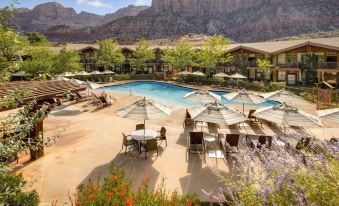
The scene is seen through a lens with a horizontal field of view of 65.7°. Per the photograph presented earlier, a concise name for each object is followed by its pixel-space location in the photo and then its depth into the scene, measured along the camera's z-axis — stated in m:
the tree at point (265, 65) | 40.34
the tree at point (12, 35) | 4.56
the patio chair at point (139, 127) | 15.12
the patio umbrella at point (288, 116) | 11.81
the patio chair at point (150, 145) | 12.47
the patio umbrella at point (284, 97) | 16.23
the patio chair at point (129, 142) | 12.84
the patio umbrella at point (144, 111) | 12.16
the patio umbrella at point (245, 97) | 16.70
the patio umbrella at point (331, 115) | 11.81
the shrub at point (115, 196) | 6.17
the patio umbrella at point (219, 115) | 12.36
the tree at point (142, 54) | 57.03
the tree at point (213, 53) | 46.75
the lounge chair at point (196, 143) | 12.91
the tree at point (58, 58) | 37.75
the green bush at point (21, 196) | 7.09
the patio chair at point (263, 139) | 12.65
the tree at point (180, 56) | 50.62
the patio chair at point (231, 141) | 12.52
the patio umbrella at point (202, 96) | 17.19
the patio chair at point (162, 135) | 14.01
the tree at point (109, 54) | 55.22
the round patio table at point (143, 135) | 13.08
